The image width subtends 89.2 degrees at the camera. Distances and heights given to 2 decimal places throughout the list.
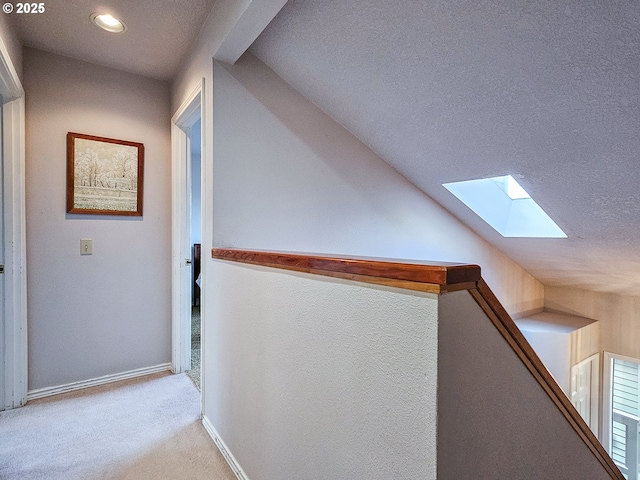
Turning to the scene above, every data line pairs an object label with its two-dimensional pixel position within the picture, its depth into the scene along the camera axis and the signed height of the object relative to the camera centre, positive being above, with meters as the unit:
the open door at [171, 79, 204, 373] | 2.43 -0.08
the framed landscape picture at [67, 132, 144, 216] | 2.16 +0.39
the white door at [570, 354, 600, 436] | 3.24 -1.58
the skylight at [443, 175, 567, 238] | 2.52 +0.23
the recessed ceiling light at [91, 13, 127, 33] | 1.73 +1.15
